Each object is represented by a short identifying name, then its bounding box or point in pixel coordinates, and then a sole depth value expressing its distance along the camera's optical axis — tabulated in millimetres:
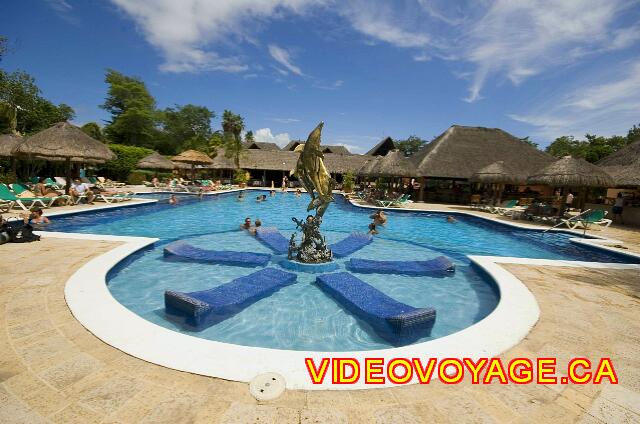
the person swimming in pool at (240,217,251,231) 12030
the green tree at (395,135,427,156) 75438
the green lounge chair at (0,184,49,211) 12117
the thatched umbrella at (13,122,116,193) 14898
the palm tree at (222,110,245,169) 37594
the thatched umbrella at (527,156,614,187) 15062
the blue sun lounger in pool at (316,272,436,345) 4652
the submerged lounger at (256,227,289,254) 9352
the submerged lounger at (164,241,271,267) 7883
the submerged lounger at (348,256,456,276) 7625
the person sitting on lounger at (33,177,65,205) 14109
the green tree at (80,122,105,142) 51012
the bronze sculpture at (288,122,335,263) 7485
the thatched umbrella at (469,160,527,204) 19875
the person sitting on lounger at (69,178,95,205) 14681
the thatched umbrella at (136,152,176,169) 29297
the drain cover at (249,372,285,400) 2610
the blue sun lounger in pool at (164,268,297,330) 4855
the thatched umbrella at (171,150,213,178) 26494
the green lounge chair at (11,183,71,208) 13320
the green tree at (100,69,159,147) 50750
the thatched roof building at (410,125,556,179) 23517
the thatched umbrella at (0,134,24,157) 18575
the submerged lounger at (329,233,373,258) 9133
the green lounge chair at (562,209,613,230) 13438
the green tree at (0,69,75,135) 34406
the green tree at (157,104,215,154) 59250
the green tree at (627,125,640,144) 48484
